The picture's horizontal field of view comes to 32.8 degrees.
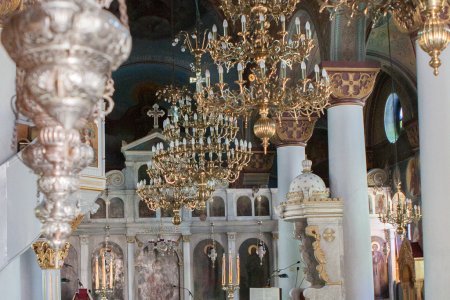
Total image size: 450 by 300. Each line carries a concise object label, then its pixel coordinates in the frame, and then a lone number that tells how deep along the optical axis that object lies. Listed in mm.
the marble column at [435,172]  6465
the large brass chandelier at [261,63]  7730
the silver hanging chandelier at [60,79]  2309
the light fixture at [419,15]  4746
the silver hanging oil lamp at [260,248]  17297
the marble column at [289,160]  13867
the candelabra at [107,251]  15397
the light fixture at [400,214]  13688
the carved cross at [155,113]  17028
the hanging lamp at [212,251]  17078
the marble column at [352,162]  10391
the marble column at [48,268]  7567
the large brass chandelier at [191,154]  11180
